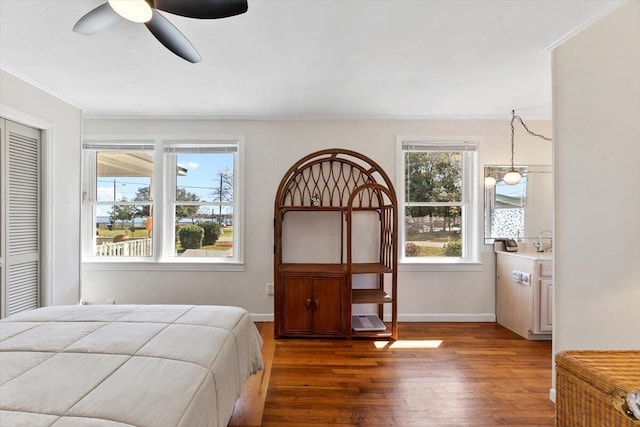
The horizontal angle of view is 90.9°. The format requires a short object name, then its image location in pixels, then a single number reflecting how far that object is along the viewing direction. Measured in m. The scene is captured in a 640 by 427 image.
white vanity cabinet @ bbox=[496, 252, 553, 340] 3.15
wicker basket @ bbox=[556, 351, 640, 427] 0.82
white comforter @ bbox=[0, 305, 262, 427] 0.98
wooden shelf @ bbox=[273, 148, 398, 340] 3.24
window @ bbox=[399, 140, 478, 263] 3.87
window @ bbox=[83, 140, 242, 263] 3.83
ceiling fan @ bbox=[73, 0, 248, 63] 1.43
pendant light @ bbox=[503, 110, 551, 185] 3.56
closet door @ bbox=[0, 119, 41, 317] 2.63
